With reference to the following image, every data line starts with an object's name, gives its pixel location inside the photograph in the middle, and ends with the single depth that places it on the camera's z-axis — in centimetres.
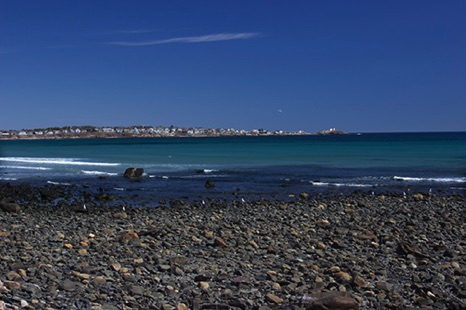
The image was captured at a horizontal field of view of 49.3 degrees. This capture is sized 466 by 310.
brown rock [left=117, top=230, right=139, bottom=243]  1073
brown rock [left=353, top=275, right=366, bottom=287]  779
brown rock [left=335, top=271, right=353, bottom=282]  802
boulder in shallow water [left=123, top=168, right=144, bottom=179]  2967
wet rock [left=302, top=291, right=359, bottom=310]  672
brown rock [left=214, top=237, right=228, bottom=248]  1043
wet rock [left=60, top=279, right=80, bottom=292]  730
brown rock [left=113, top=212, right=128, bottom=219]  1479
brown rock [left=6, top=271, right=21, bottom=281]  759
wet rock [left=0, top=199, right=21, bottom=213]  1612
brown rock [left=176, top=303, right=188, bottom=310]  676
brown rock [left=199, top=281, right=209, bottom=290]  765
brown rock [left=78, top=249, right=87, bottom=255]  950
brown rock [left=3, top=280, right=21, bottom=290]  707
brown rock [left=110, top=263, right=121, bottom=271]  842
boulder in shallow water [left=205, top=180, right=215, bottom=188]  2461
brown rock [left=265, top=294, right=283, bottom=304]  708
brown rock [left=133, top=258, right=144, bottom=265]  890
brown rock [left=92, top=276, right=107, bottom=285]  769
